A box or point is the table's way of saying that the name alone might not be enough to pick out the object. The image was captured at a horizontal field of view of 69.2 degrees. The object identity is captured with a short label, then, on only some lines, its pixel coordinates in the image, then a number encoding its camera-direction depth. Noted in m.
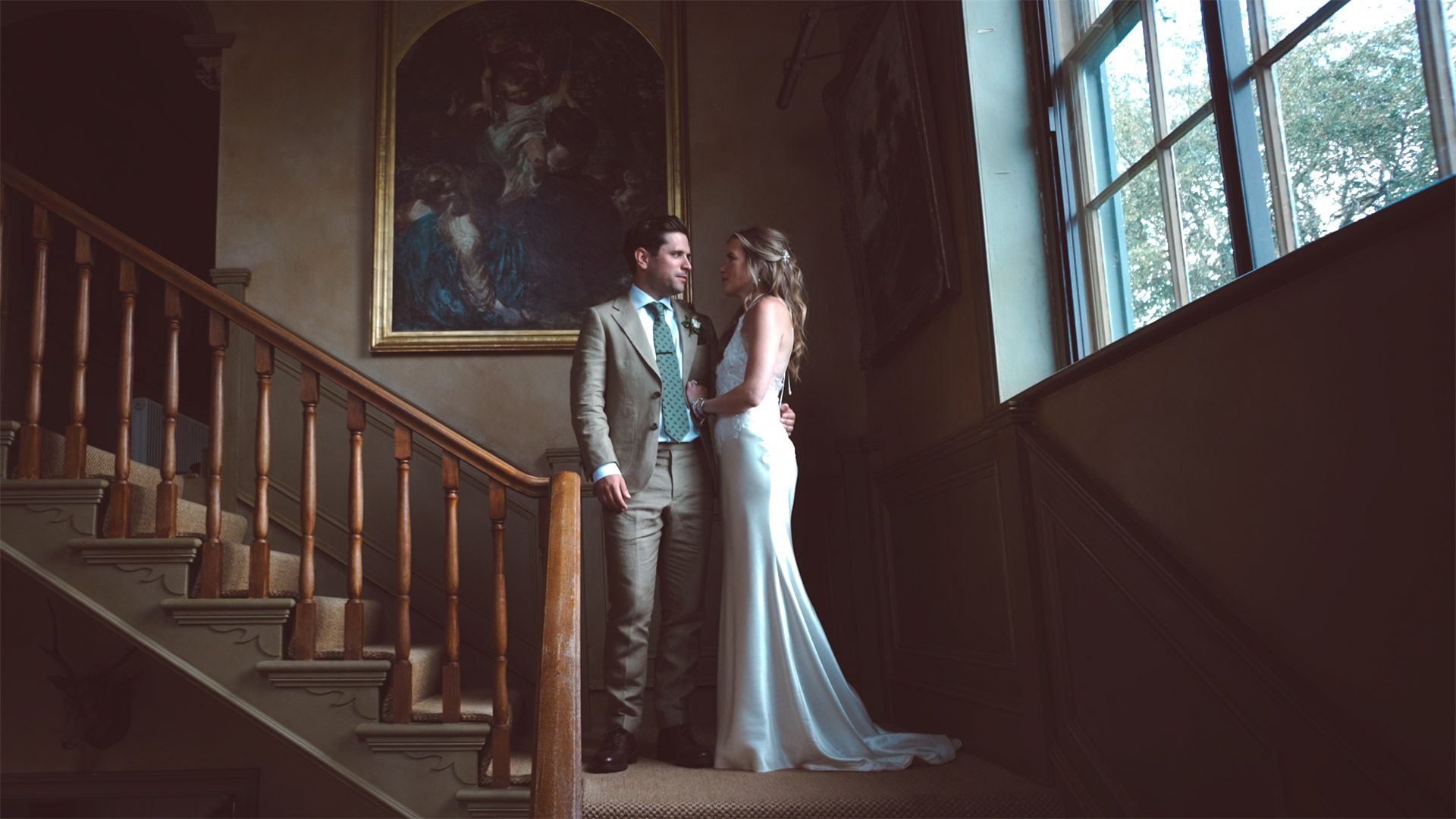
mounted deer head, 4.36
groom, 3.31
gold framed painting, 4.89
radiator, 7.07
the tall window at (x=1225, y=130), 1.87
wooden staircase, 3.23
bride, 3.06
